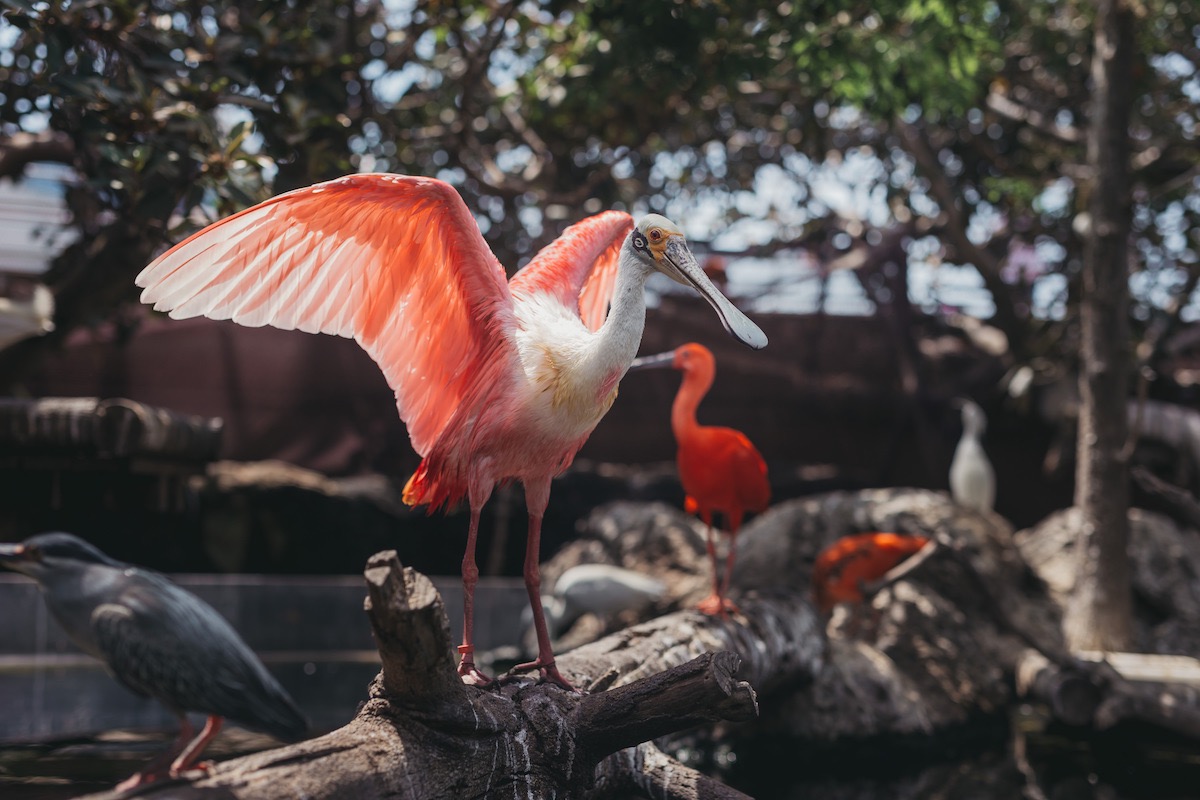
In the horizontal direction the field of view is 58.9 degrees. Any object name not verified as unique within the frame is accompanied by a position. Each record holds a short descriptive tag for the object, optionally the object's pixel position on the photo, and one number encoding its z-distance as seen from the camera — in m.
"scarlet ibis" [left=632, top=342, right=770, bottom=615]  5.08
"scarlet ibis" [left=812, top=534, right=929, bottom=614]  6.16
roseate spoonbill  3.17
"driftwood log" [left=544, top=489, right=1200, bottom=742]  5.60
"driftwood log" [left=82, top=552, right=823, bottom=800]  2.28
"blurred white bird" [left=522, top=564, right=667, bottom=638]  6.39
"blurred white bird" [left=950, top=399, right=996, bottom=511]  9.19
